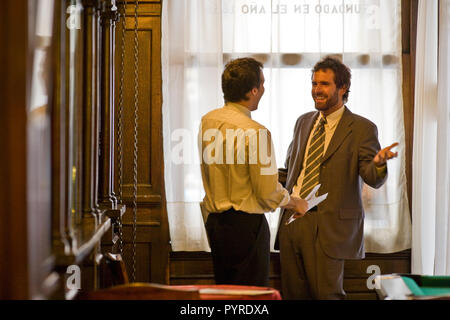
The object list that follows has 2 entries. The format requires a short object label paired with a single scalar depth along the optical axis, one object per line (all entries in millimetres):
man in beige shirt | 6145
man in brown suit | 7629
